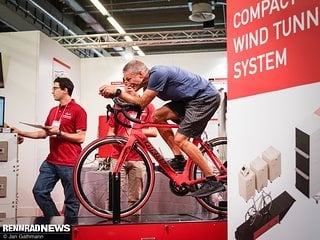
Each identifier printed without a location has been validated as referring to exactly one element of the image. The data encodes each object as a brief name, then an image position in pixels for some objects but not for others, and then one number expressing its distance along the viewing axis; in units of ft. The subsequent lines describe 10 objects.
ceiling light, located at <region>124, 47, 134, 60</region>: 32.65
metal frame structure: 32.91
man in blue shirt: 11.66
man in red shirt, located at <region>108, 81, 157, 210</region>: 13.17
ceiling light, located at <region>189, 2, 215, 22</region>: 27.96
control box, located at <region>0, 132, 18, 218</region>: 17.43
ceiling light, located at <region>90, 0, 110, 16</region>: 28.29
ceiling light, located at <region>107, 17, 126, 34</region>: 31.68
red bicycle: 11.96
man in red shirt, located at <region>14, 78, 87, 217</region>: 14.62
